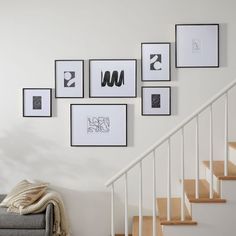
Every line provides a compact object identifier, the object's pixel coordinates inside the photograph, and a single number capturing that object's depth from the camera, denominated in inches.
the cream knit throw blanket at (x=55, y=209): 162.6
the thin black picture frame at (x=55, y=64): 183.2
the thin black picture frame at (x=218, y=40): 179.8
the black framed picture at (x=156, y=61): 180.5
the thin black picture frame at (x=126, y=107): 182.2
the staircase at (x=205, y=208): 145.6
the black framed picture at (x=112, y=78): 181.8
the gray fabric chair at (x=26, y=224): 160.7
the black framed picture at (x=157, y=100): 181.5
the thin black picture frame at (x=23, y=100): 184.4
